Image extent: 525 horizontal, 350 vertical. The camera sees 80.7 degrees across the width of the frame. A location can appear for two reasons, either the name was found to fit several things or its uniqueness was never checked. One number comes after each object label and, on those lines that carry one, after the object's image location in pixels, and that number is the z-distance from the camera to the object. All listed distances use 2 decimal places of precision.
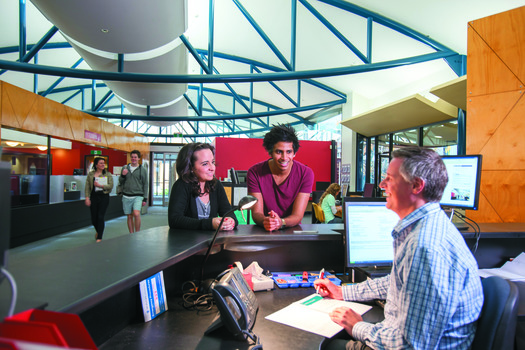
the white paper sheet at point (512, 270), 1.92
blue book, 1.33
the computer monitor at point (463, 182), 2.15
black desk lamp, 1.56
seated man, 0.98
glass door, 14.59
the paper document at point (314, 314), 1.27
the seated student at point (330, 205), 5.27
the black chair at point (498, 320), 0.96
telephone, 1.13
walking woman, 5.71
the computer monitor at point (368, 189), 8.16
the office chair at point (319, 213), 5.43
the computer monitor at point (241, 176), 9.24
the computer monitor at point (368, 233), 1.74
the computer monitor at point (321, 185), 11.52
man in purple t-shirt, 2.48
